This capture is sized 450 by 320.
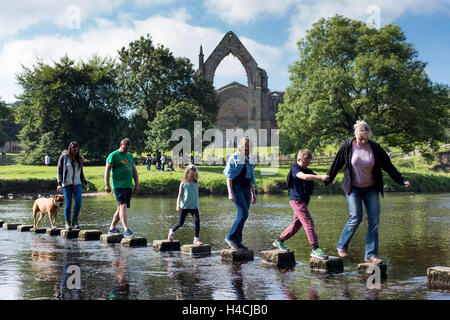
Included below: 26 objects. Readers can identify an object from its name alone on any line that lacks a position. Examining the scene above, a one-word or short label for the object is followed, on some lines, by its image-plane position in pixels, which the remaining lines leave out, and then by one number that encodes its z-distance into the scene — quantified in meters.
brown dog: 12.26
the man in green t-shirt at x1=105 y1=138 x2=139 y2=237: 10.86
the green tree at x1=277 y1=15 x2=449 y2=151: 39.69
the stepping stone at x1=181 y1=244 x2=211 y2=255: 9.59
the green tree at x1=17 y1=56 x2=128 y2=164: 53.50
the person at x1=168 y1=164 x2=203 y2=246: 10.07
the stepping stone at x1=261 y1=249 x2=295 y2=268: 8.38
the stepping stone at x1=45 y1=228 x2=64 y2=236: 12.62
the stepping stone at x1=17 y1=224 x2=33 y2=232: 13.63
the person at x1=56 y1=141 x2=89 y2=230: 11.80
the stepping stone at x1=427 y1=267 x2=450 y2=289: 6.73
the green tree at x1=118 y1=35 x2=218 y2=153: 54.25
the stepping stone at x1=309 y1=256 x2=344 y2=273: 7.80
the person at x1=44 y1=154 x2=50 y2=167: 50.53
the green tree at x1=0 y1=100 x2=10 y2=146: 68.89
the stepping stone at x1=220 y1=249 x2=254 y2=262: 8.84
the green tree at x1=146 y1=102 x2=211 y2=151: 47.52
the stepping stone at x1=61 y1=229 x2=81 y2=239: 12.02
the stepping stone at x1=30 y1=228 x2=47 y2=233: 13.11
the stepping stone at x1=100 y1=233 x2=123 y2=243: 11.16
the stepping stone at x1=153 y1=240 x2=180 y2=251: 10.00
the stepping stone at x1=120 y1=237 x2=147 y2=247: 10.60
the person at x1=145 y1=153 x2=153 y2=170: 47.53
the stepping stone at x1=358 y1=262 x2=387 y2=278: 7.42
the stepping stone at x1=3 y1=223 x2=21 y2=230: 14.13
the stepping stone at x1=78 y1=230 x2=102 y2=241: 11.66
